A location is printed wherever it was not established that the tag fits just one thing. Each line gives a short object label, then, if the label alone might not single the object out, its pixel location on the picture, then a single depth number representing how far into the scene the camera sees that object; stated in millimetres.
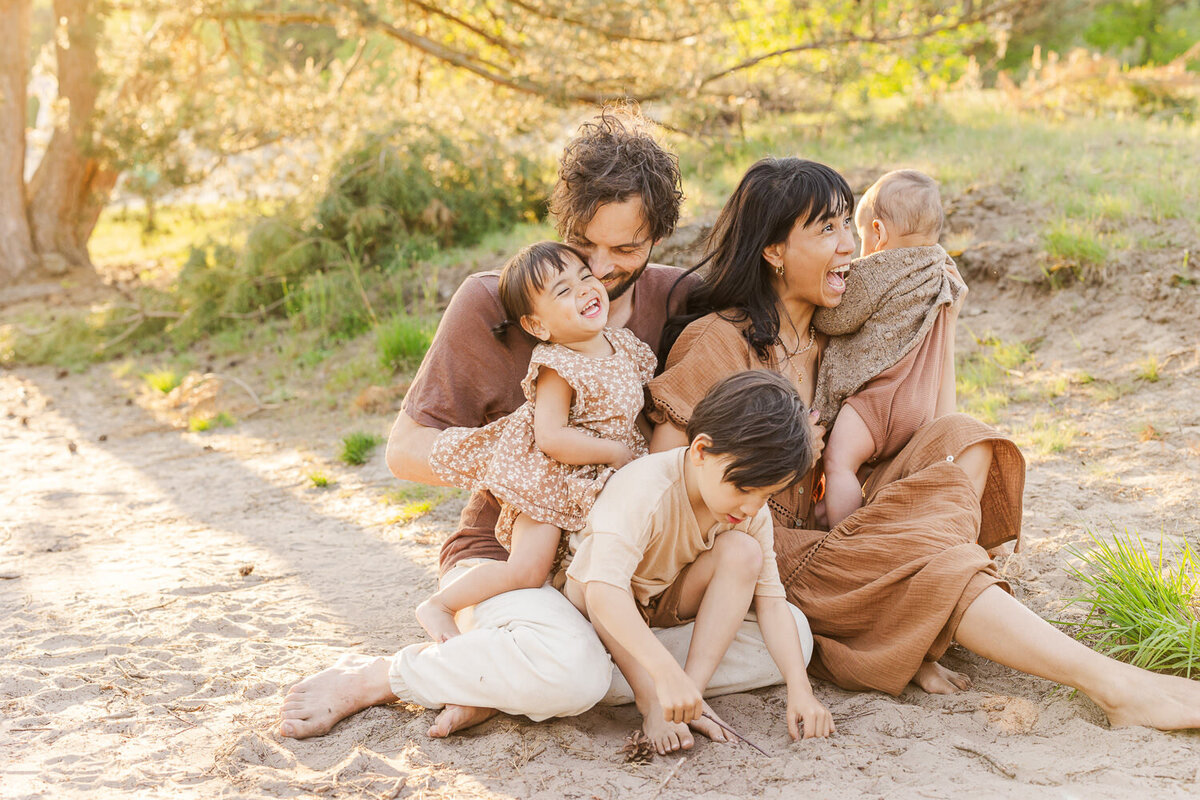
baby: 3104
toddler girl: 2719
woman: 2508
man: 2604
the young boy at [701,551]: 2428
